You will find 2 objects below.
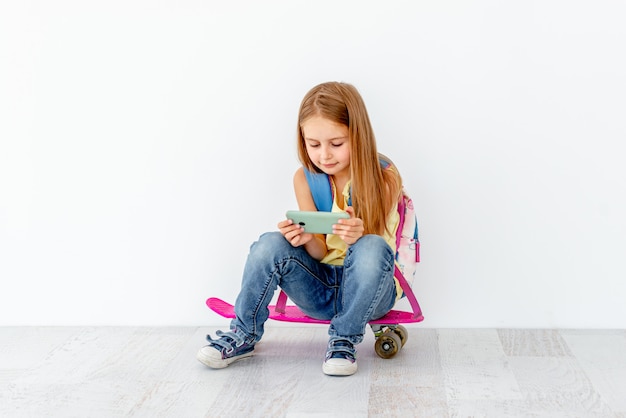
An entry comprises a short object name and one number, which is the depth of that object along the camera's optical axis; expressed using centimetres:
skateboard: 220
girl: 211
